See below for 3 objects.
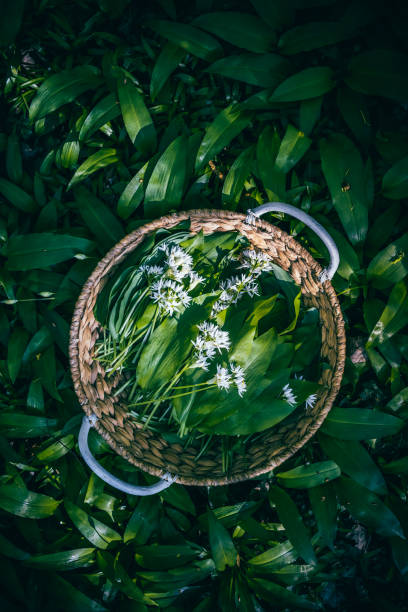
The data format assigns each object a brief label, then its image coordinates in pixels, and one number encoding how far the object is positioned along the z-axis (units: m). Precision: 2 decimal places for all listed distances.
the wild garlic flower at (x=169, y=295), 1.00
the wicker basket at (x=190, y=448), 1.10
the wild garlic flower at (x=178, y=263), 1.00
